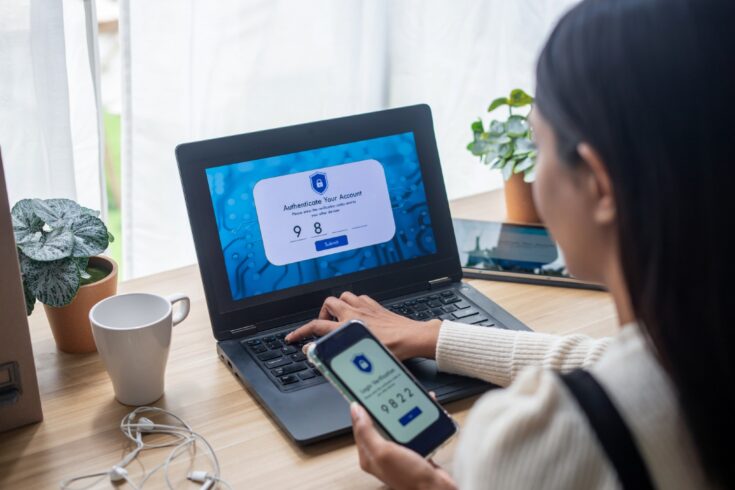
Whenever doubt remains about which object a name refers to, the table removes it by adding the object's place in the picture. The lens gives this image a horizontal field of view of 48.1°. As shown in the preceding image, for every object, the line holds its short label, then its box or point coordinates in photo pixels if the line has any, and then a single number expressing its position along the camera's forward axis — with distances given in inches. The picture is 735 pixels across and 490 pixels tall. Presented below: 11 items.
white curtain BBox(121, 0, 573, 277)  58.9
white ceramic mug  37.2
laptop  42.5
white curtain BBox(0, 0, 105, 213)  52.1
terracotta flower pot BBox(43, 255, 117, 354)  42.3
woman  22.6
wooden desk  34.4
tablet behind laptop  50.4
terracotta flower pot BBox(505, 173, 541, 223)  57.6
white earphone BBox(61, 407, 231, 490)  33.6
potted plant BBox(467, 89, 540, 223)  56.2
